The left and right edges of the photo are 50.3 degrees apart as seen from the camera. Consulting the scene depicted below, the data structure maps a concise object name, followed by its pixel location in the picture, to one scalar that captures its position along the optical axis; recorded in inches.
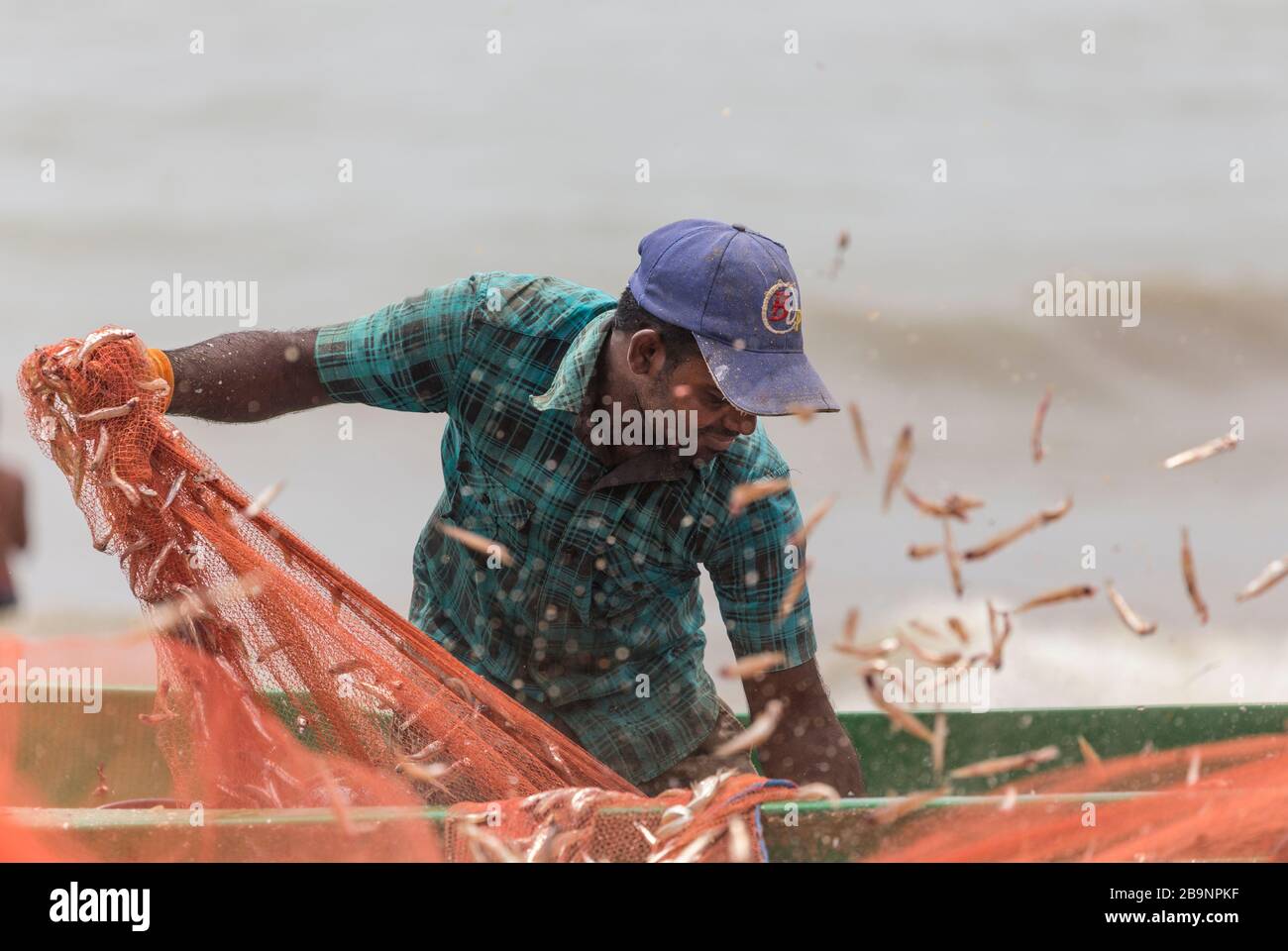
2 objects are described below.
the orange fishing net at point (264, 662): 109.7
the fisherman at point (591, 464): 114.7
